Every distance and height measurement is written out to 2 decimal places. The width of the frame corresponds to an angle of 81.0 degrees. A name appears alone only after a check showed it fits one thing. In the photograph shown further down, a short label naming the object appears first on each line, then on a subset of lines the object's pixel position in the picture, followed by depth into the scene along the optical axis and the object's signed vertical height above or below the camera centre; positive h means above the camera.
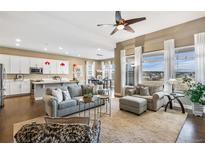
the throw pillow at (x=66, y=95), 3.90 -0.56
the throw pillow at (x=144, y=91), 4.70 -0.53
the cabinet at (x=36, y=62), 7.64 +1.06
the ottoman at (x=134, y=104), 3.77 -0.88
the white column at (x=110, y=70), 11.69 +0.72
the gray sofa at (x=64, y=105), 3.38 -0.82
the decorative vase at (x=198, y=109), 3.68 -1.00
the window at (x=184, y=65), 4.38 +0.48
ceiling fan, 2.90 +1.42
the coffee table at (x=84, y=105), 3.51 -1.03
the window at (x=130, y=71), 6.57 +0.38
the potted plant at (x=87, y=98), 3.32 -0.56
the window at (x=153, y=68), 5.27 +0.44
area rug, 2.41 -1.20
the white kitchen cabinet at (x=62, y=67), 9.09 +0.87
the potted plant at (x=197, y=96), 3.51 -0.56
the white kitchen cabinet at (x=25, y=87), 7.16 -0.51
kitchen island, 5.91 -0.44
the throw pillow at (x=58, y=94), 3.64 -0.49
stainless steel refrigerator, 4.61 -0.21
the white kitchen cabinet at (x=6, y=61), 6.48 +0.97
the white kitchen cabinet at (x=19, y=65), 6.84 +0.82
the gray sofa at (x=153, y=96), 4.14 -0.69
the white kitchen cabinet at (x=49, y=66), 8.24 +0.86
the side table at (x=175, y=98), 4.05 -0.72
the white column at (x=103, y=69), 12.28 +0.90
